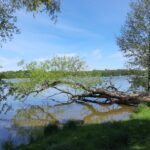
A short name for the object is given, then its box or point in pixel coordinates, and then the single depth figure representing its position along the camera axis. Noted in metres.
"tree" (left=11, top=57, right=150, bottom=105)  12.32
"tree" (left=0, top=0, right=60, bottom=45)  4.43
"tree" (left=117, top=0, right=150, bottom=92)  12.60
